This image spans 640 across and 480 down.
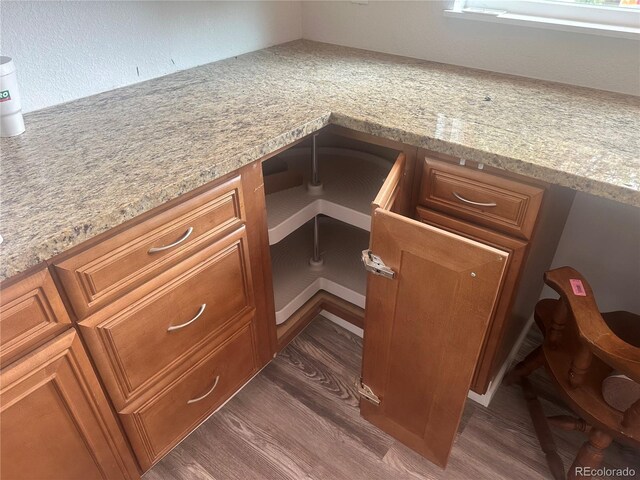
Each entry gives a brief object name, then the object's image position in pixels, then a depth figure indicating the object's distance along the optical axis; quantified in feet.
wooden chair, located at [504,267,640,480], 3.12
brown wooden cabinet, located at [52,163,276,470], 2.95
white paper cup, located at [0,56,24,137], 3.35
